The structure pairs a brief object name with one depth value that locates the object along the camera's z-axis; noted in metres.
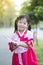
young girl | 1.60
